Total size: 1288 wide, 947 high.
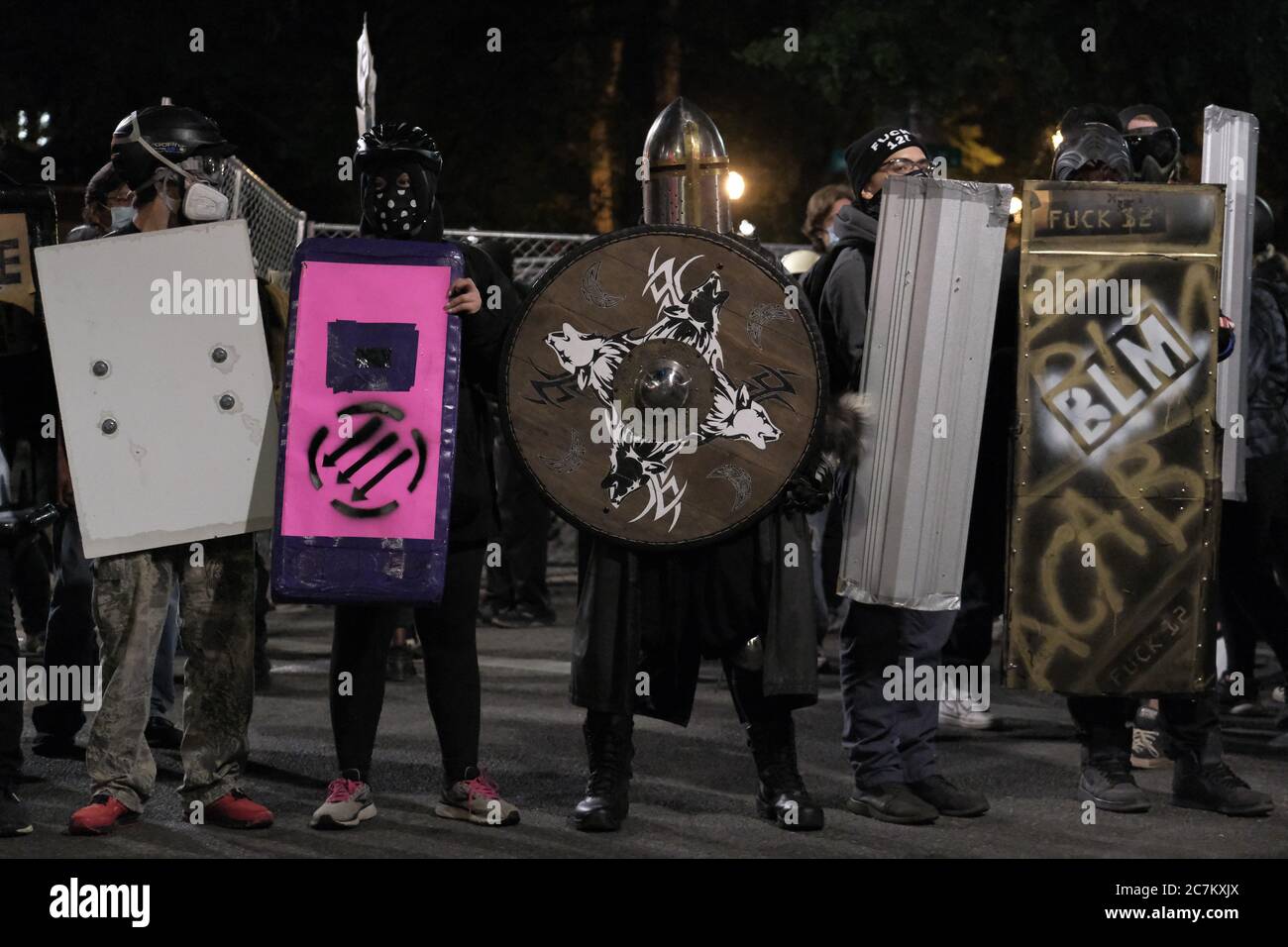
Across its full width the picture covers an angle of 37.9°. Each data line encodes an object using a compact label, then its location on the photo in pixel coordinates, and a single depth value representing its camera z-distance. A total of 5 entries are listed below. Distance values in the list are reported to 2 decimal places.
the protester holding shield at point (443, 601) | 5.31
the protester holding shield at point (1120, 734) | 5.71
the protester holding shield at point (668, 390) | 5.22
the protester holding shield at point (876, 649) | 5.57
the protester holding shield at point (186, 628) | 5.34
